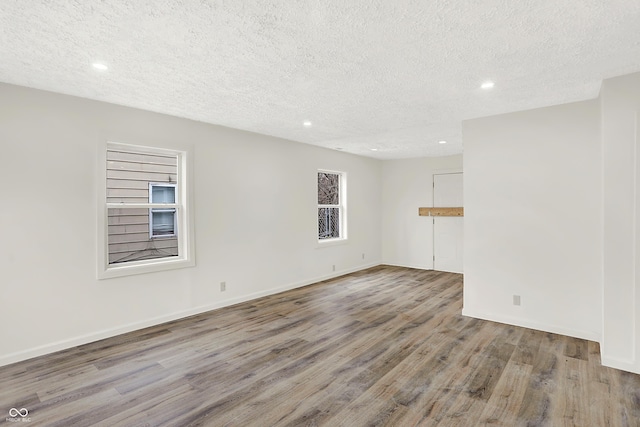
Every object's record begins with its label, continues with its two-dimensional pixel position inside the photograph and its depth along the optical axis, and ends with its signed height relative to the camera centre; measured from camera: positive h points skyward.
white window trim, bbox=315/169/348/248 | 6.61 +0.13
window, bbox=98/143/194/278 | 3.69 +0.01
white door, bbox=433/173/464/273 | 6.66 -0.33
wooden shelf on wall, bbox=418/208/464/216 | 6.53 +0.00
